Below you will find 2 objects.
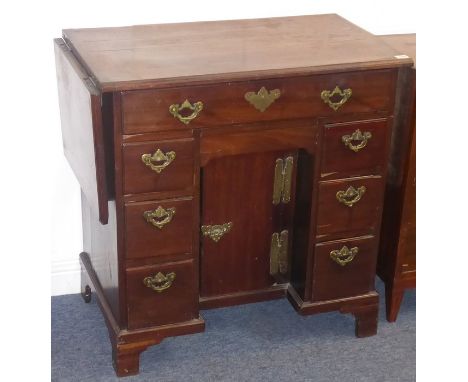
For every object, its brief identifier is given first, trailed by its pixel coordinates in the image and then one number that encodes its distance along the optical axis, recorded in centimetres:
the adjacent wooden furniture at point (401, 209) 241
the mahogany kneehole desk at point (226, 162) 201
